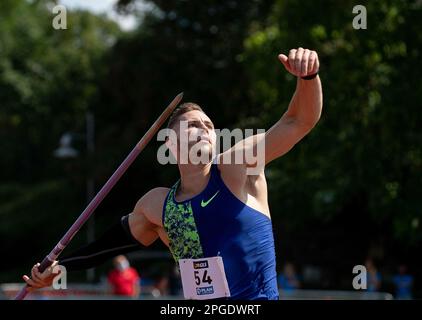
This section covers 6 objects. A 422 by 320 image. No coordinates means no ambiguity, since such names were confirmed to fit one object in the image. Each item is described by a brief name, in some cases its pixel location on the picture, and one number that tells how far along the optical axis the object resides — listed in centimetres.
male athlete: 511
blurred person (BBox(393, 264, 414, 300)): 2047
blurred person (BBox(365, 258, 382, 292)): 1933
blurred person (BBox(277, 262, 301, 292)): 2096
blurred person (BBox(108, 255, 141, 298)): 1878
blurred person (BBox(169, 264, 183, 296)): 2180
